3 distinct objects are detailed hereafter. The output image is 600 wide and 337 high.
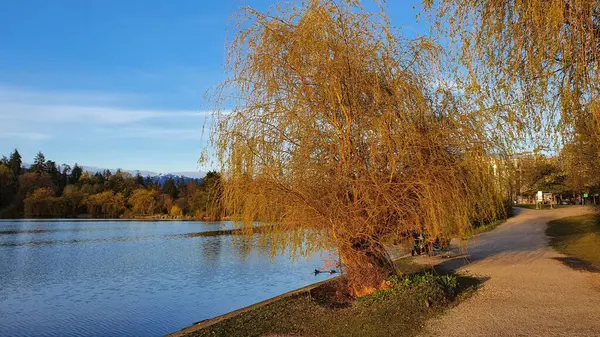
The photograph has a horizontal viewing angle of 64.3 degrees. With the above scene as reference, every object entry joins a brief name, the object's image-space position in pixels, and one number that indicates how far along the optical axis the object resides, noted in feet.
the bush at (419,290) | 29.50
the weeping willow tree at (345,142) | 30.25
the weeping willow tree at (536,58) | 23.15
